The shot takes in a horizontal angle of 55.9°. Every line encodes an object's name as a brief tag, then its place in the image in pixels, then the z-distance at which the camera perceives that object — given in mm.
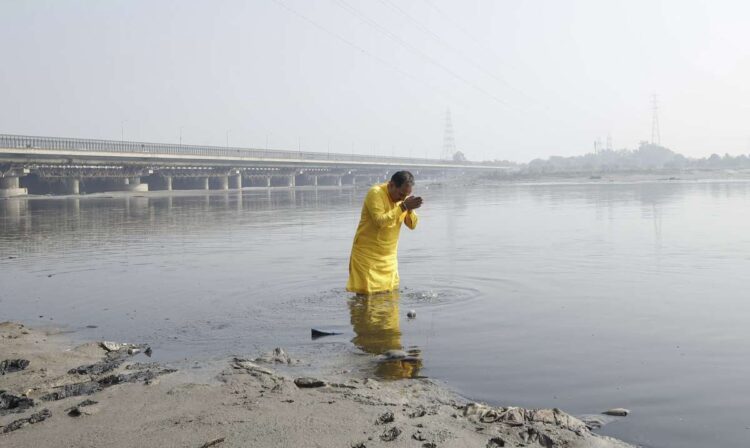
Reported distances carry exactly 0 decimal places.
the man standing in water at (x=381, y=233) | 9125
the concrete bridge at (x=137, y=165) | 63781
